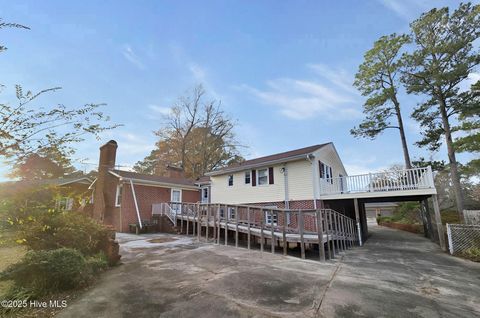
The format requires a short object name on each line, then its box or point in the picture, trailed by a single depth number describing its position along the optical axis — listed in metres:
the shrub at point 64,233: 5.33
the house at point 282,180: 13.25
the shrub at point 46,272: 4.41
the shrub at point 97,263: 5.59
